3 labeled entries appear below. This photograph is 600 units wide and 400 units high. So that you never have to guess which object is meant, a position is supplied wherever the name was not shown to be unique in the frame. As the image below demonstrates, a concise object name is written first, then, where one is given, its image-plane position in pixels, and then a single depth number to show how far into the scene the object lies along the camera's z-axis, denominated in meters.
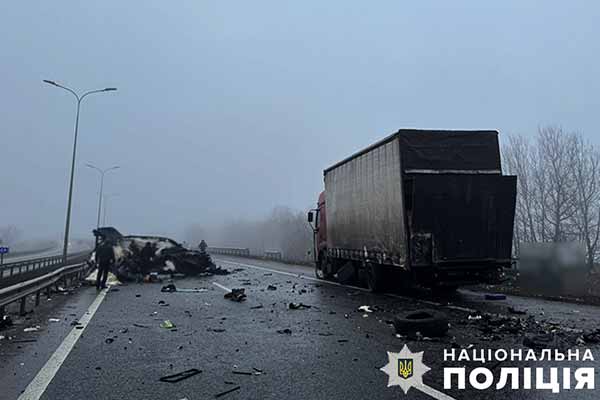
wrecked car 21.34
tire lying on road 8.01
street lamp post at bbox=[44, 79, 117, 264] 29.31
